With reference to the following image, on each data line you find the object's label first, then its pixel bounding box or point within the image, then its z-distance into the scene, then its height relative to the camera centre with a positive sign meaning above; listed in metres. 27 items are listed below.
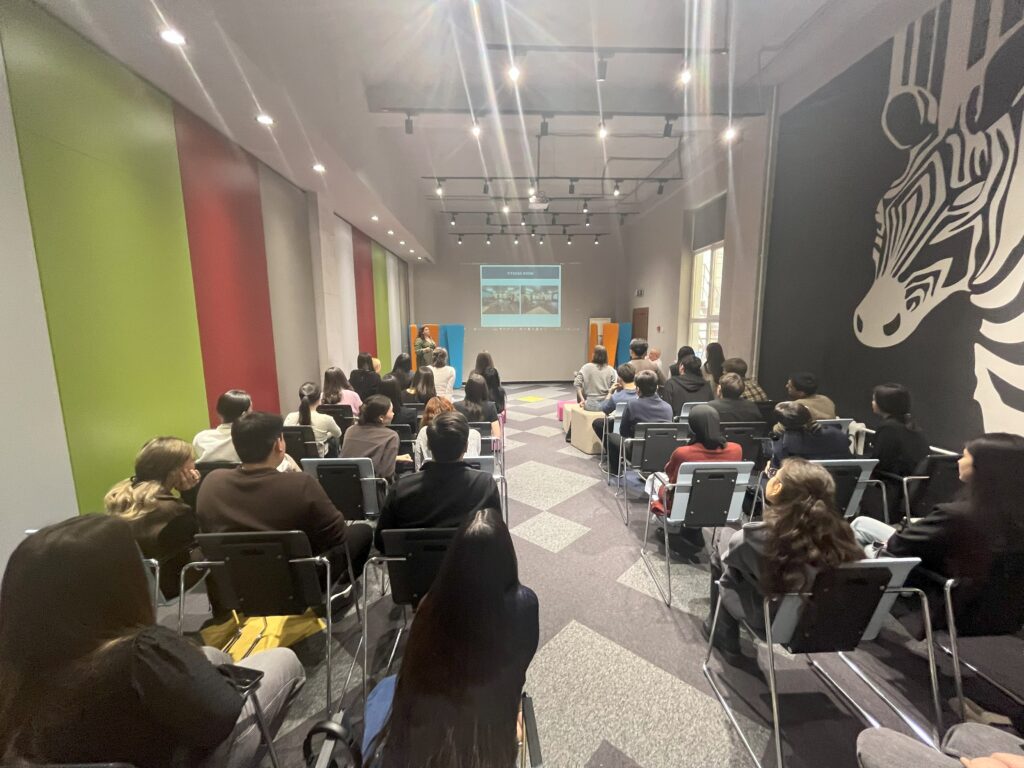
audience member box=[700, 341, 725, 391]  5.14 -0.46
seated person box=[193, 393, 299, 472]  2.56 -0.69
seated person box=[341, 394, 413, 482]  2.82 -0.80
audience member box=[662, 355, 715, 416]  4.16 -0.66
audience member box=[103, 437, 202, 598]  1.76 -0.80
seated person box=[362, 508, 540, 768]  0.81 -0.71
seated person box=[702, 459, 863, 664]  1.48 -0.81
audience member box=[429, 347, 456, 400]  5.23 -0.62
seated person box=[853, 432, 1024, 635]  1.55 -0.80
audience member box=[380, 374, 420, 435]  3.95 -0.83
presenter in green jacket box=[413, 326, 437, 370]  7.04 -0.42
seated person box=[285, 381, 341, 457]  3.28 -0.77
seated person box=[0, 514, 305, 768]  0.79 -0.68
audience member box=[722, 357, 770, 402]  4.17 -0.63
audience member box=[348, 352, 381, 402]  4.81 -0.61
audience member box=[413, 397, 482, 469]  2.85 -0.81
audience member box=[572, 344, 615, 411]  5.08 -0.69
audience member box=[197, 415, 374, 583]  1.68 -0.71
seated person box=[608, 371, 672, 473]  3.54 -0.73
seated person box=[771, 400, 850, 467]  2.74 -0.77
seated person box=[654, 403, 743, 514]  2.58 -0.79
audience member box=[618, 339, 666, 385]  5.12 -0.43
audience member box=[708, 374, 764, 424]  3.30 -0.67
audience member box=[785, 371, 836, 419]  3.36 -0.61
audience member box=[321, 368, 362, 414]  3.82 -0.59
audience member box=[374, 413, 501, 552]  1.80 -0.74
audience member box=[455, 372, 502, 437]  3.76 -0.75
